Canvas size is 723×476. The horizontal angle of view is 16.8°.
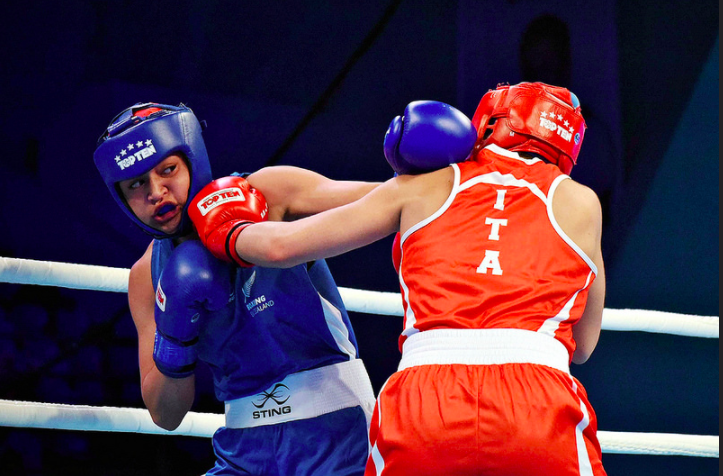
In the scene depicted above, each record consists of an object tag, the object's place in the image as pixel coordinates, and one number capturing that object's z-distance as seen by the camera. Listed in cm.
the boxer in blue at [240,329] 512
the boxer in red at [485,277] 468
